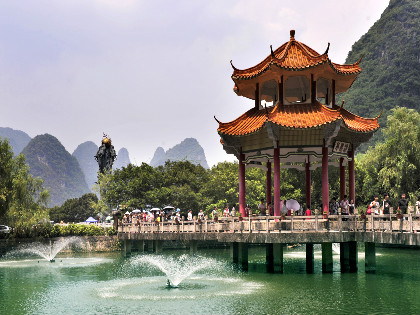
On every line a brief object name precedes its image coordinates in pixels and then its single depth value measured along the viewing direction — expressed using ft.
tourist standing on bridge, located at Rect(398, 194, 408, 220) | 84.17
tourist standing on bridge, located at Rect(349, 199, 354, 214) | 102.94
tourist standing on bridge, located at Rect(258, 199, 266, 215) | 113.60
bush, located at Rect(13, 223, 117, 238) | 169.08
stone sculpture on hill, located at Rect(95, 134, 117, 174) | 330.13
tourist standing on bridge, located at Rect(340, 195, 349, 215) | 99.25
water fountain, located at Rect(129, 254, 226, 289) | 100.23
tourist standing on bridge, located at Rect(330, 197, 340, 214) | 105.88
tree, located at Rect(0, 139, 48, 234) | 160.35
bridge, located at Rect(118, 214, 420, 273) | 85.71
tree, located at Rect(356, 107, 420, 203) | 176.96
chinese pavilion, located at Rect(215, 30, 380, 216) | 102.68
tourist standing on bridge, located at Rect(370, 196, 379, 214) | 93.15
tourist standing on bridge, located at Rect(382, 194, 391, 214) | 90.63
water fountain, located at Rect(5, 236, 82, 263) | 164.86
